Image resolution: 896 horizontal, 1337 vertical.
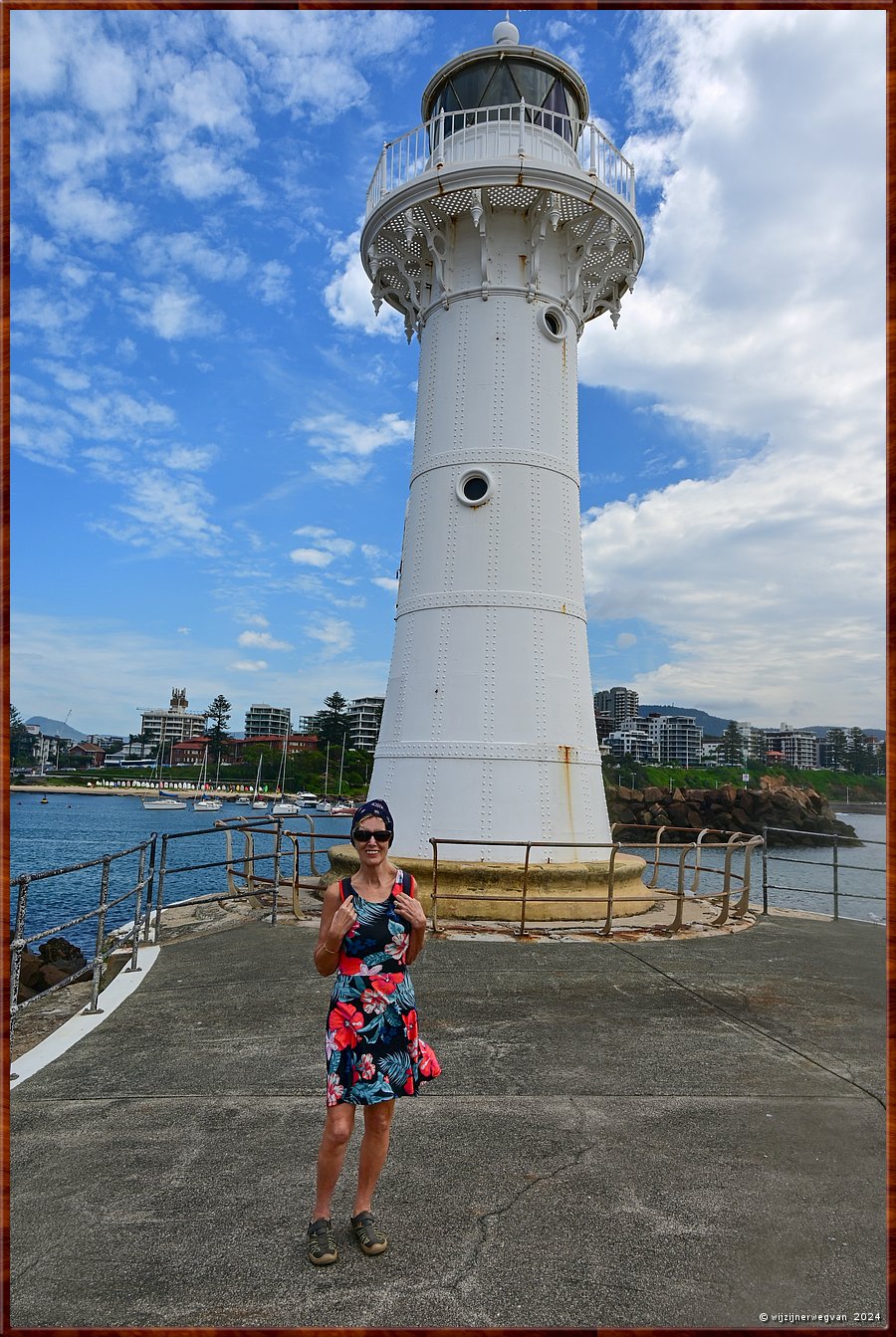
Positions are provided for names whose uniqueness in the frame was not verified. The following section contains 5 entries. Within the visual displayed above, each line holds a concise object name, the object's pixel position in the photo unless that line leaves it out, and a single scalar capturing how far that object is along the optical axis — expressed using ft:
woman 9.28
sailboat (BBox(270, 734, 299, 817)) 274.03
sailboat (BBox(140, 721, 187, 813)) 319.47
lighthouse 32.53
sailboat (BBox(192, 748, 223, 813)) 318.04
